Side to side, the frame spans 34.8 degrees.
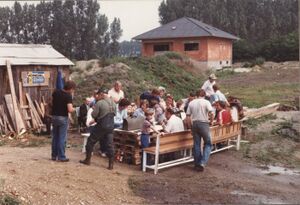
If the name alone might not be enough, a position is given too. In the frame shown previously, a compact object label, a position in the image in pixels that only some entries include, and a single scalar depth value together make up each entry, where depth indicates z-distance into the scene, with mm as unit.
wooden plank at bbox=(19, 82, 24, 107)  13500
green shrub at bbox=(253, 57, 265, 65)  48775
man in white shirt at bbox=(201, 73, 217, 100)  13562
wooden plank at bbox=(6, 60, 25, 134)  13094
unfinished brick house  45688
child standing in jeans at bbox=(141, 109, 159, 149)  9484
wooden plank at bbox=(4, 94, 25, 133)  13109
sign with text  13584
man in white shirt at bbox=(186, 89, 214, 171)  9844
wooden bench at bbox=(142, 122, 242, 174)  9336
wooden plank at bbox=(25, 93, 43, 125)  13609
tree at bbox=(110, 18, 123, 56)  65188
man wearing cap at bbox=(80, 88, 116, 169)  9258
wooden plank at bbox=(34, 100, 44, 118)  13826
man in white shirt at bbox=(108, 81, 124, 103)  12005
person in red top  11308
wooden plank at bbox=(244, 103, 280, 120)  17094
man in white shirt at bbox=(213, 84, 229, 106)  13130
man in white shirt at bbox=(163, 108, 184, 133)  10109
